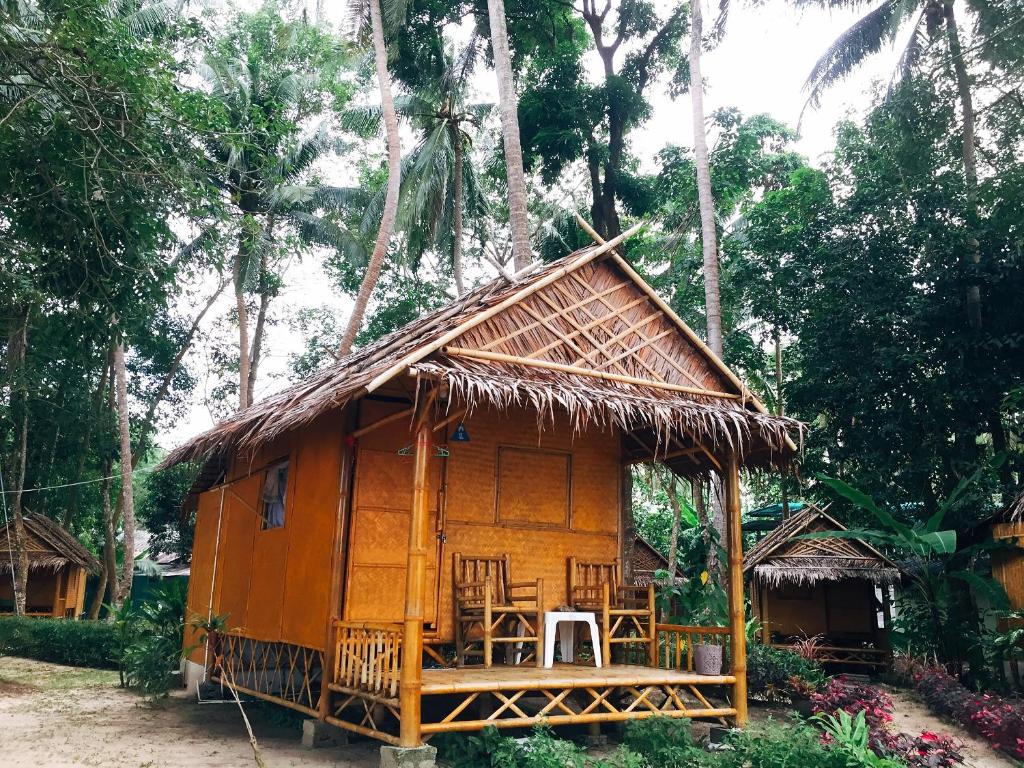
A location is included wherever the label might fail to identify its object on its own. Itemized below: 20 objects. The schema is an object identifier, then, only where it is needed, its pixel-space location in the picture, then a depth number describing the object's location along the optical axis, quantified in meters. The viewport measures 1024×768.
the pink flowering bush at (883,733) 5.84
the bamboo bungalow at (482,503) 5.51
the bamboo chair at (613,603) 6.91
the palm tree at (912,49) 11.61
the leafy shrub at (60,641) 13.55
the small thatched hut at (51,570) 16.36
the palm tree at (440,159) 15.55
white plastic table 6.54
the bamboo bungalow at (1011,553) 10.05
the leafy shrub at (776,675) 8.64
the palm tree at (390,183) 12.53
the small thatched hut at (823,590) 12.63
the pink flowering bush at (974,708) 7.18
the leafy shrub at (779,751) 4.99
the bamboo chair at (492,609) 6.33
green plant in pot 8.08
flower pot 6.48
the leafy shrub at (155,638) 8.55
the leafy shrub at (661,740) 5.45
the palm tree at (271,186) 15.54
